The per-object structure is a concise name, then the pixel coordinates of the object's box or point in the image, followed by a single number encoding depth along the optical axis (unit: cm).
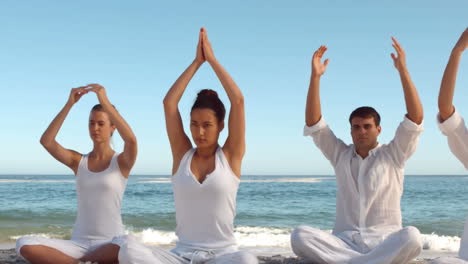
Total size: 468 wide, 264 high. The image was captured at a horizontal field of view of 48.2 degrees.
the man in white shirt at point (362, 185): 457
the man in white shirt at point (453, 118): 362
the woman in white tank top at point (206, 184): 357
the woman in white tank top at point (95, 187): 457
